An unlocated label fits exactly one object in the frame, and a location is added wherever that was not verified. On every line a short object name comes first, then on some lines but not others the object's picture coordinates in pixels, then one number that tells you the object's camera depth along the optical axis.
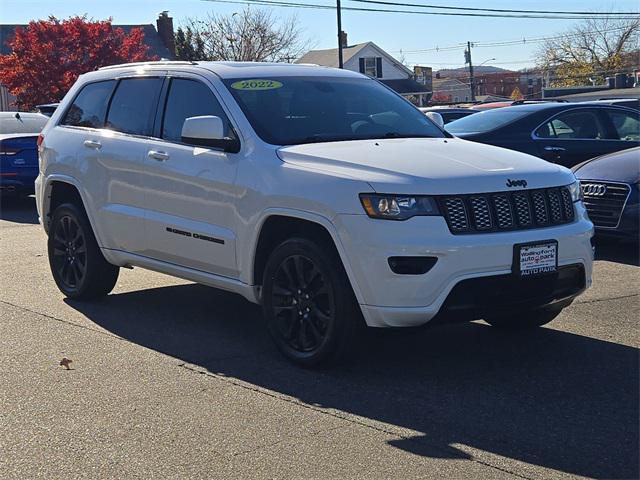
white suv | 5.36
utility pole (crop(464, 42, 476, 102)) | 74.85
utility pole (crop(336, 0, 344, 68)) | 38.19
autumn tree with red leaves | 36.62
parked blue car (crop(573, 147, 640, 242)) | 9.26
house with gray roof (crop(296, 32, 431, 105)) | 67.44
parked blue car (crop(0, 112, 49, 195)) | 15.40
